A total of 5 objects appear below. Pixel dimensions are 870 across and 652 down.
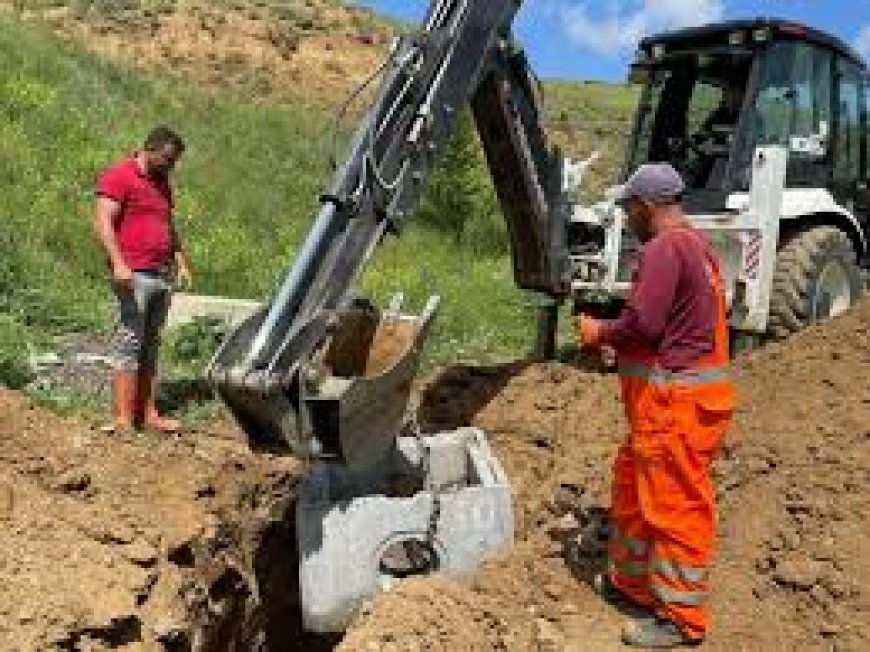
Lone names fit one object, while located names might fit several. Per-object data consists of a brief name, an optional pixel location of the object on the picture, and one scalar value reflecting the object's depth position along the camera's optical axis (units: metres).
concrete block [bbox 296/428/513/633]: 5.69
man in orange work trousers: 5.35
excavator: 5.69
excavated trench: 6.38
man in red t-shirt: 7.79
